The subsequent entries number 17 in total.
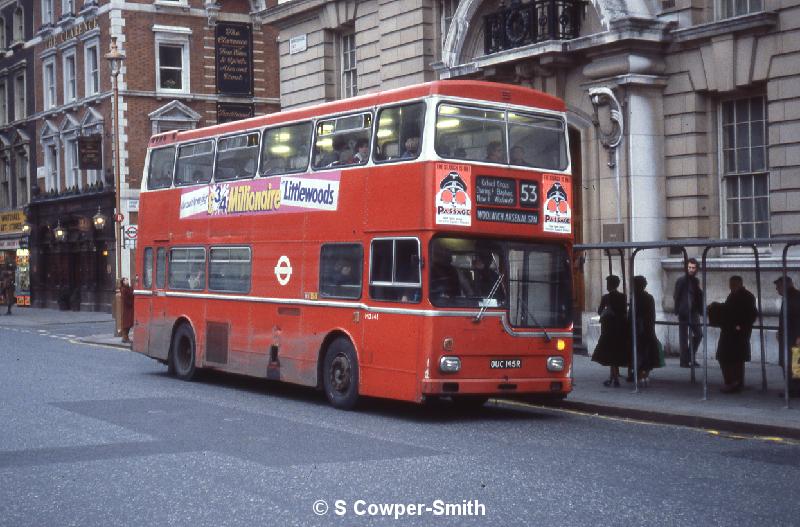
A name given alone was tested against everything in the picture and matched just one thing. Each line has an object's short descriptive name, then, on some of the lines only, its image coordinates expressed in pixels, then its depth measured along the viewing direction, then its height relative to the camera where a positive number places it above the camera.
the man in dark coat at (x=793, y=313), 15.78 -0.60
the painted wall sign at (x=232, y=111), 45.19 +6.49
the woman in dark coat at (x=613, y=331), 17.94 -0.90
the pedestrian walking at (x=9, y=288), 50.16 -0.23
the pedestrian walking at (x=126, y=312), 31.28 -0.82
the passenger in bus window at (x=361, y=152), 16.06 +1.67
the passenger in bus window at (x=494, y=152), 15.14 +1.54
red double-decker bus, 14.79 +0.40
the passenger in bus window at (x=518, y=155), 15.40 +1.51
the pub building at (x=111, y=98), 48.16 +7.52
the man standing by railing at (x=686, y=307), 19.88 -0.64
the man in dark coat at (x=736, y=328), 16.53 -0.82
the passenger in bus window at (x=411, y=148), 15.00 +1.59
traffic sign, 32.19 +1.30
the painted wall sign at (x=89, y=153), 46.84 +5.02
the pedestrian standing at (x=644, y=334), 17.66 -0.94
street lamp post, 32.64 +4.84
